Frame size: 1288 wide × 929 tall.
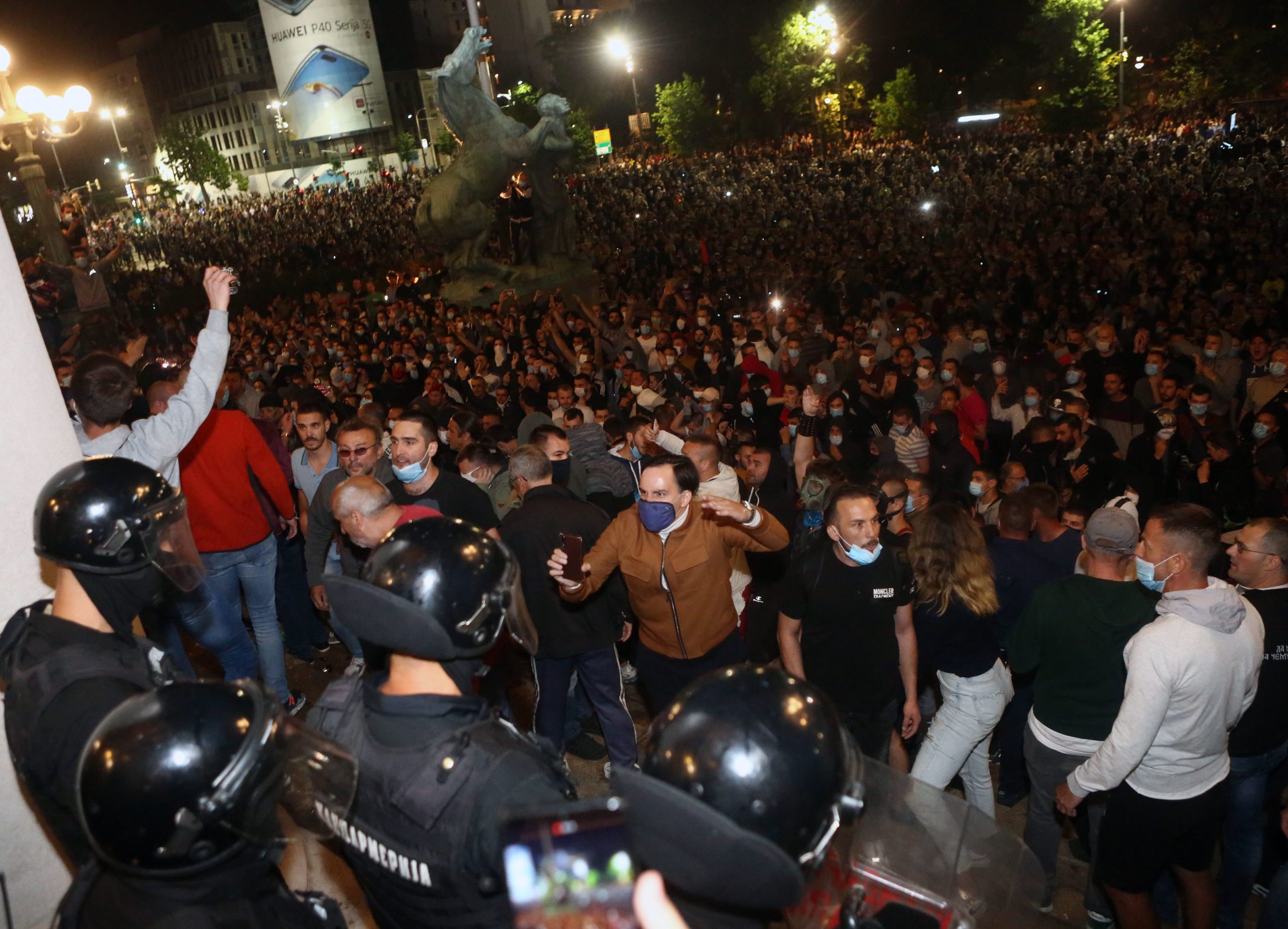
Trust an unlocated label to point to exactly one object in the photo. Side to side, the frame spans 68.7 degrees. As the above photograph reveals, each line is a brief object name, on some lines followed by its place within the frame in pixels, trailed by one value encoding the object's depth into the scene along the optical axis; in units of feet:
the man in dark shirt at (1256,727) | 11.23
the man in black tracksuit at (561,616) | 13.96
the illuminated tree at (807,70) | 142.72
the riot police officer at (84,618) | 7.16
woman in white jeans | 12.57
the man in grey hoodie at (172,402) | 12.39
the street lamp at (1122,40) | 103.22
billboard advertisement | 259.60
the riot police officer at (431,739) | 6.37
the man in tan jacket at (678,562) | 12.92
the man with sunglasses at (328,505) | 15.66
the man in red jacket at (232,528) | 15.48
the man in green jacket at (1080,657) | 11.43
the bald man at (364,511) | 12.75
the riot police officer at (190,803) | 5.71
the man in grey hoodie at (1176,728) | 10.03
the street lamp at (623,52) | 167.73
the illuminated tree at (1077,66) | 113.09
